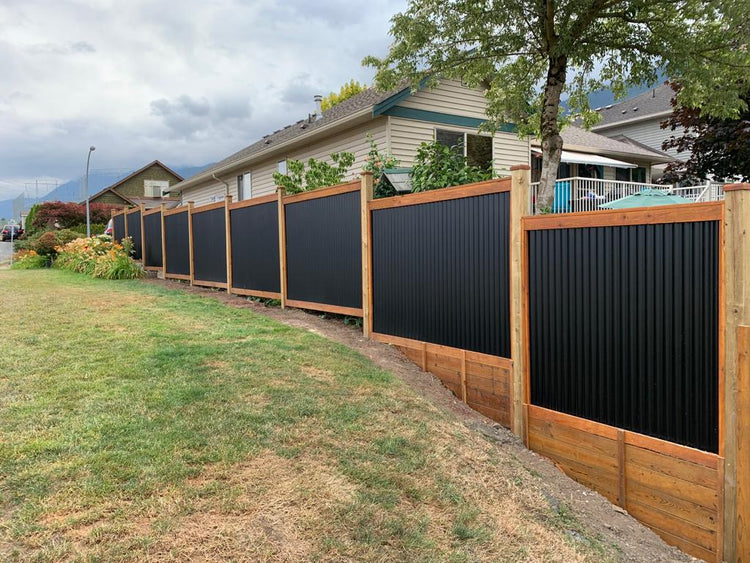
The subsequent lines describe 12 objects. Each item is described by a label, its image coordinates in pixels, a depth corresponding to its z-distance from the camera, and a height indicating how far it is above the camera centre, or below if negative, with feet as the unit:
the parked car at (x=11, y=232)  143.61 +9.04
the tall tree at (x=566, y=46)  25.91 +11.33
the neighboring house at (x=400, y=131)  36.96 +9.75
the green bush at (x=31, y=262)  58.23 +0.14
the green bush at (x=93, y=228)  95.09 +6.38
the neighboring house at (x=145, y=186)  144.36 +21.69
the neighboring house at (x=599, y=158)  52.11 +10.60
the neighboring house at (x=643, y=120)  75.77 +19.83
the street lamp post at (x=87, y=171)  75.00 +13.73
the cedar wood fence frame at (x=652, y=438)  10.81 -4.44
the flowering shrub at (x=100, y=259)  41.73 +0.27
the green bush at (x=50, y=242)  59.41 +2.39
